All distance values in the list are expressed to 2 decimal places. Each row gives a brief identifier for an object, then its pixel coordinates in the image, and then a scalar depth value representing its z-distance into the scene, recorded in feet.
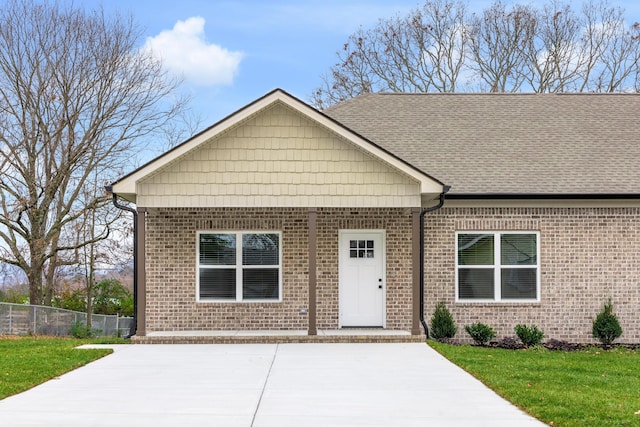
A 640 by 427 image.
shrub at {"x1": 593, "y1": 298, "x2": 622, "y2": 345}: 54.70
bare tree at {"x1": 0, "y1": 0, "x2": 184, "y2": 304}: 85.10
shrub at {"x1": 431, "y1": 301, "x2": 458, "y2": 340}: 54.19
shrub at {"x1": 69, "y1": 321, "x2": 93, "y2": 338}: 74.18
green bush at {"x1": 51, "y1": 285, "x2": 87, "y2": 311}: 94.99
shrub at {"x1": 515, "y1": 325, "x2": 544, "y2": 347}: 54.08
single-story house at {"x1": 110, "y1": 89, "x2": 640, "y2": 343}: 55.67
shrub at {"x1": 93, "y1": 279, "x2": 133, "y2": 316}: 95.66
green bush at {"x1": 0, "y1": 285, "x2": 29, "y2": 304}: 95.50
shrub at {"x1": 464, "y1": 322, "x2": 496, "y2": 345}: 54.13
